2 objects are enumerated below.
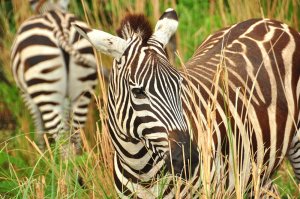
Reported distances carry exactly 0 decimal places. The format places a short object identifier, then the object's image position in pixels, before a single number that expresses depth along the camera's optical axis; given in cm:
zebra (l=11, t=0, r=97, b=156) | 1627
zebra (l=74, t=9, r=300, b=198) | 923
